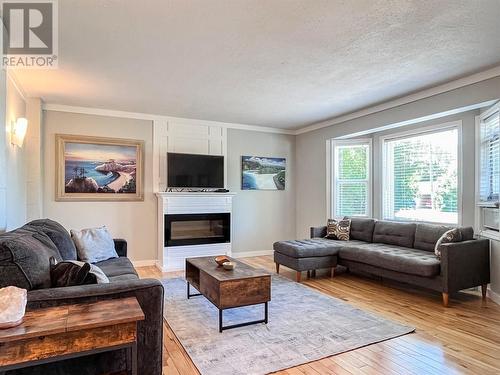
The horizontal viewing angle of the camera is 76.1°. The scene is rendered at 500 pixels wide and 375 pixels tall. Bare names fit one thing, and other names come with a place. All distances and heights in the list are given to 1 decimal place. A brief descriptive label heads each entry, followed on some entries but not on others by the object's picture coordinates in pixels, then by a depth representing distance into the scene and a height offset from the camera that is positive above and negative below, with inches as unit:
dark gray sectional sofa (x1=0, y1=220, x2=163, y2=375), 64.5 -23.5
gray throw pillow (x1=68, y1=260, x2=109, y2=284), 75.8 -21.7
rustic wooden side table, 52.6 -26.4
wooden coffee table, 108.1 -35.8
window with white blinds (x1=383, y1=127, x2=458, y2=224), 172.9 +5.2
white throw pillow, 131.3 -25.4
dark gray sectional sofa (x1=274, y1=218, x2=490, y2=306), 135.5 -34.1
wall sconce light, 128.1 +22.7
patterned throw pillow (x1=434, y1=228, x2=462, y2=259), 142.7 -23.5
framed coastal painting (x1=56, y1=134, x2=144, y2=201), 189.2 +10.4
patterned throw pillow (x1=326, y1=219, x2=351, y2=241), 202.2 -28.1
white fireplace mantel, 204.1 -17.1
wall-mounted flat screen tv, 211.9 +10.1
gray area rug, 90.6 -49.9
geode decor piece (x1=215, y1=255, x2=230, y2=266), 127.3 -30.2
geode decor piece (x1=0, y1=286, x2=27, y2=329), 53.7 -20.8
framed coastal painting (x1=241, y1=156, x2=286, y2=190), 244.4 +9.9
